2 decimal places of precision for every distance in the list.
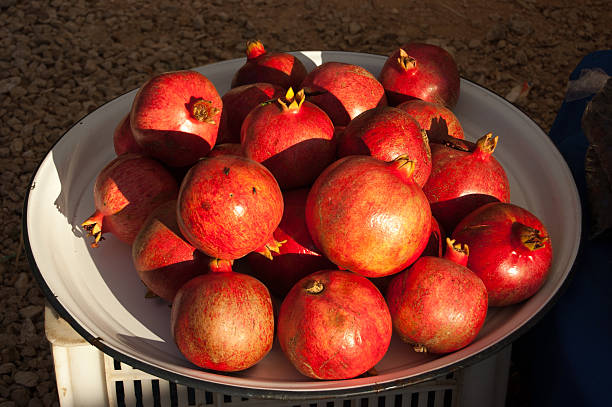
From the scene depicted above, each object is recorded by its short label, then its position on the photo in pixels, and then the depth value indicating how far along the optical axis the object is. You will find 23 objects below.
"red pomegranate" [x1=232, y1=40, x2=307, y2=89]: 1.85
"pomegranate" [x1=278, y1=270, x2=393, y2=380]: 1.18
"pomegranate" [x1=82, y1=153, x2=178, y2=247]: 1.48
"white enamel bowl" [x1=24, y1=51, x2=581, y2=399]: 1.22
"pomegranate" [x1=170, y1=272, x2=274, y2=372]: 1.22
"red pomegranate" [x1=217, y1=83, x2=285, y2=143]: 1.66
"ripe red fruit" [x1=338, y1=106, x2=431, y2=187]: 1.38
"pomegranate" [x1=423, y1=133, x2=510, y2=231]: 1.49
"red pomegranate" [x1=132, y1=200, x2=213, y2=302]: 1.36
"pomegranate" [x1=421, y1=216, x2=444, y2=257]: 1.41
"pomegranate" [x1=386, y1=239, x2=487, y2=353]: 1.26
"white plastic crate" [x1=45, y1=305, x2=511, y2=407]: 1.51
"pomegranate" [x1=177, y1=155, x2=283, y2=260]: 1.21
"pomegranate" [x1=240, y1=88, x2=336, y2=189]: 1.38
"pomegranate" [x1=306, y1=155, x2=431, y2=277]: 1.22
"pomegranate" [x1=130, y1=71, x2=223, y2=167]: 1.46
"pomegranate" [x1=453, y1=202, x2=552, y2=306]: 1.35
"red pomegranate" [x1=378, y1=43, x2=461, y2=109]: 1.84
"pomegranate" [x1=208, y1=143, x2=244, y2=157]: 1.53
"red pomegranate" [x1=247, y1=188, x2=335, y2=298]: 1.37
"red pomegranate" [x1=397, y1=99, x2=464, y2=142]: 1.63
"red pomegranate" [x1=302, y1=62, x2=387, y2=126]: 1.65
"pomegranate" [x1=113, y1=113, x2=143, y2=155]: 1.64
